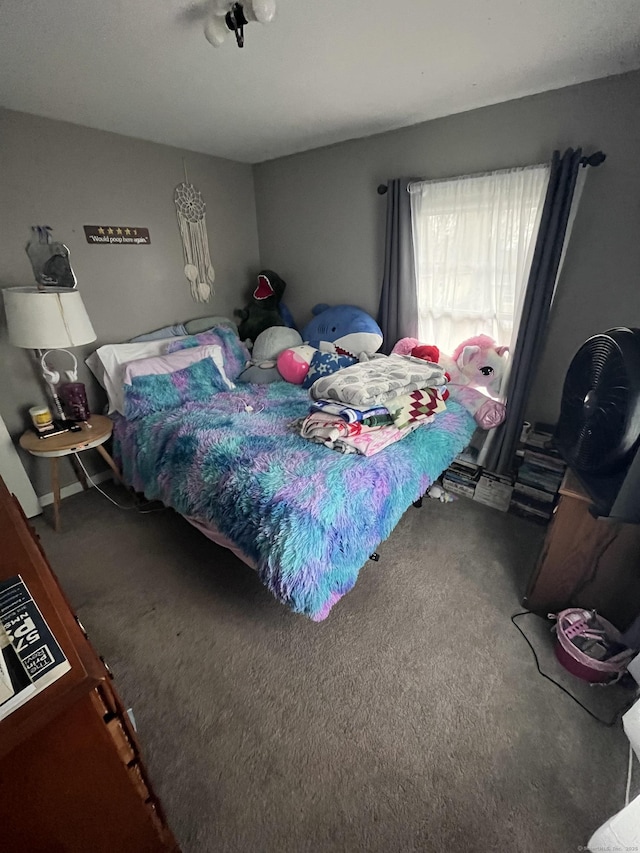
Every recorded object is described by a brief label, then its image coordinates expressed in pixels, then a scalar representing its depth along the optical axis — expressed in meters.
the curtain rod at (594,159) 1.63
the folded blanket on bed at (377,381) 1.69
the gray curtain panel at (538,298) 1.71
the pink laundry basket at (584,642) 1.25
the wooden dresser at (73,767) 0.56
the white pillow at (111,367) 2.26
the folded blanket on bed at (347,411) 1.64
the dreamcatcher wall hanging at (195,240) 2.59
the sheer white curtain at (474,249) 1.91
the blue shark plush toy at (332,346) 2.41
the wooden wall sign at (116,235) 2.21
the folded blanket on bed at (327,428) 1.59
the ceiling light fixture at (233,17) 1.03
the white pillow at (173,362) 2.20
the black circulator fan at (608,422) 1.10
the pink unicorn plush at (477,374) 2.12
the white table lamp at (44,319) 1.77
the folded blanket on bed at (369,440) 1.56
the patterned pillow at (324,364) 2.37
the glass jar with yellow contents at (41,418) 2.03
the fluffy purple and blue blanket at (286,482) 1.21
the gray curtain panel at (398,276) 2.25
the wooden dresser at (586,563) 1.35
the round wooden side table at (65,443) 1.89
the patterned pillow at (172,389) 2.10
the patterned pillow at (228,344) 2.59
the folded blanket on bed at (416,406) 1.74
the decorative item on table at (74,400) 2.14
